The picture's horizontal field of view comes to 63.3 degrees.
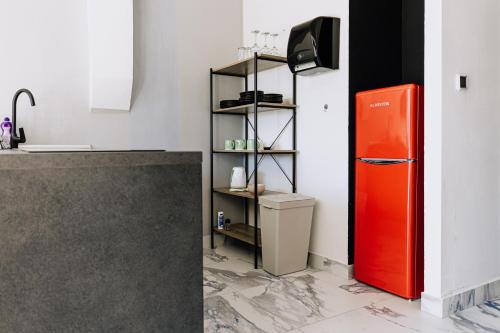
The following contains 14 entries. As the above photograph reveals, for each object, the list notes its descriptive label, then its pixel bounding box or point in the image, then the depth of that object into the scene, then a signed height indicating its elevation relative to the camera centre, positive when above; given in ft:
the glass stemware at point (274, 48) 11.56 +3.33
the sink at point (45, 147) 6.87 +0.25
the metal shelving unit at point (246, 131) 10.99 +0.92
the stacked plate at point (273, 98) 11.13 +1.75
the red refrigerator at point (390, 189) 8.45 -0.62
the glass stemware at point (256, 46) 11.85 +3.44
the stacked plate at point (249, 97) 11.10 +1.82
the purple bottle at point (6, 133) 9.73 +0.70
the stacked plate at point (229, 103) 12.19 +1.78
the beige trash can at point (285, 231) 10.11 -1.77
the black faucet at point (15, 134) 9.55 +0.70
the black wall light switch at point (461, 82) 7.98 +1.57
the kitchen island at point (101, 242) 3.28 -0.71
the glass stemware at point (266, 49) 11.74 +3.33
